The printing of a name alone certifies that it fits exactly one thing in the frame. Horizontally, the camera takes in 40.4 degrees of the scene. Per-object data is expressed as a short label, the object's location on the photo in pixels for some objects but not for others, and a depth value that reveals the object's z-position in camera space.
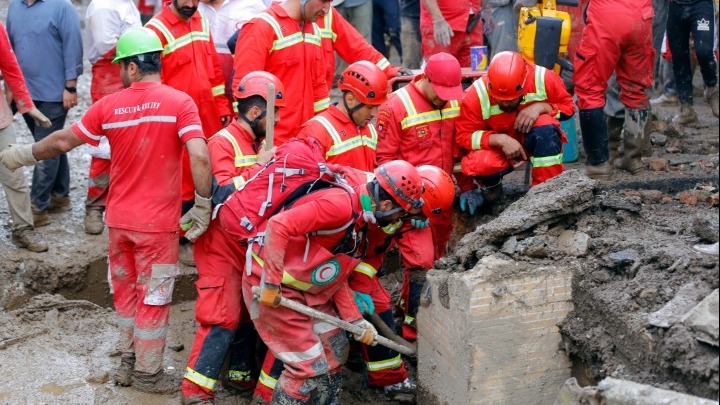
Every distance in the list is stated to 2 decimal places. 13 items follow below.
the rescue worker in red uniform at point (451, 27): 8.89
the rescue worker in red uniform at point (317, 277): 5.55
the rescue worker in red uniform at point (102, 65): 8.39
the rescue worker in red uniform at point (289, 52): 7.42
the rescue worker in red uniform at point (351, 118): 6.72
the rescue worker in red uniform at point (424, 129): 7.12
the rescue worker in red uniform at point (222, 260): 6.23
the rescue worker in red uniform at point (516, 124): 7.41
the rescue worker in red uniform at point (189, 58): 7.65
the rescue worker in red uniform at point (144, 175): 6.15
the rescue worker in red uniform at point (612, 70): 7.98
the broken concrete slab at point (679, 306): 5.04
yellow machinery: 8.35
